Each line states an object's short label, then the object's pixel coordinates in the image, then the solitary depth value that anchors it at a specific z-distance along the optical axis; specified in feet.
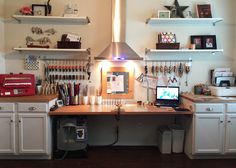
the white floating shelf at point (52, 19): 11.30
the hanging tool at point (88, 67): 12.29
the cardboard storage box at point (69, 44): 11.53
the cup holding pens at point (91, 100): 12.02
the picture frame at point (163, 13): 11.75
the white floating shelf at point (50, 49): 11.41
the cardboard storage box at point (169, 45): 11.81
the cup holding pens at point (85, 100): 11.98
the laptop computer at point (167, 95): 12.03
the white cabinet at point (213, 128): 10.49
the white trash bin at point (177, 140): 11.50
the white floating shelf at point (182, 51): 11.70
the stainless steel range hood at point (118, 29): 11.12
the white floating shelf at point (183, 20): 11.60
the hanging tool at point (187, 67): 12.47
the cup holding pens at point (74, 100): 11.88
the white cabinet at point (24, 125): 10.19
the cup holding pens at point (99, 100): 12.09
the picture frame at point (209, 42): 12.23
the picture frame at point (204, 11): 11.97
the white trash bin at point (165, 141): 11.46
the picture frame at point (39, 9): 11.60
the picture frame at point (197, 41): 12.28
